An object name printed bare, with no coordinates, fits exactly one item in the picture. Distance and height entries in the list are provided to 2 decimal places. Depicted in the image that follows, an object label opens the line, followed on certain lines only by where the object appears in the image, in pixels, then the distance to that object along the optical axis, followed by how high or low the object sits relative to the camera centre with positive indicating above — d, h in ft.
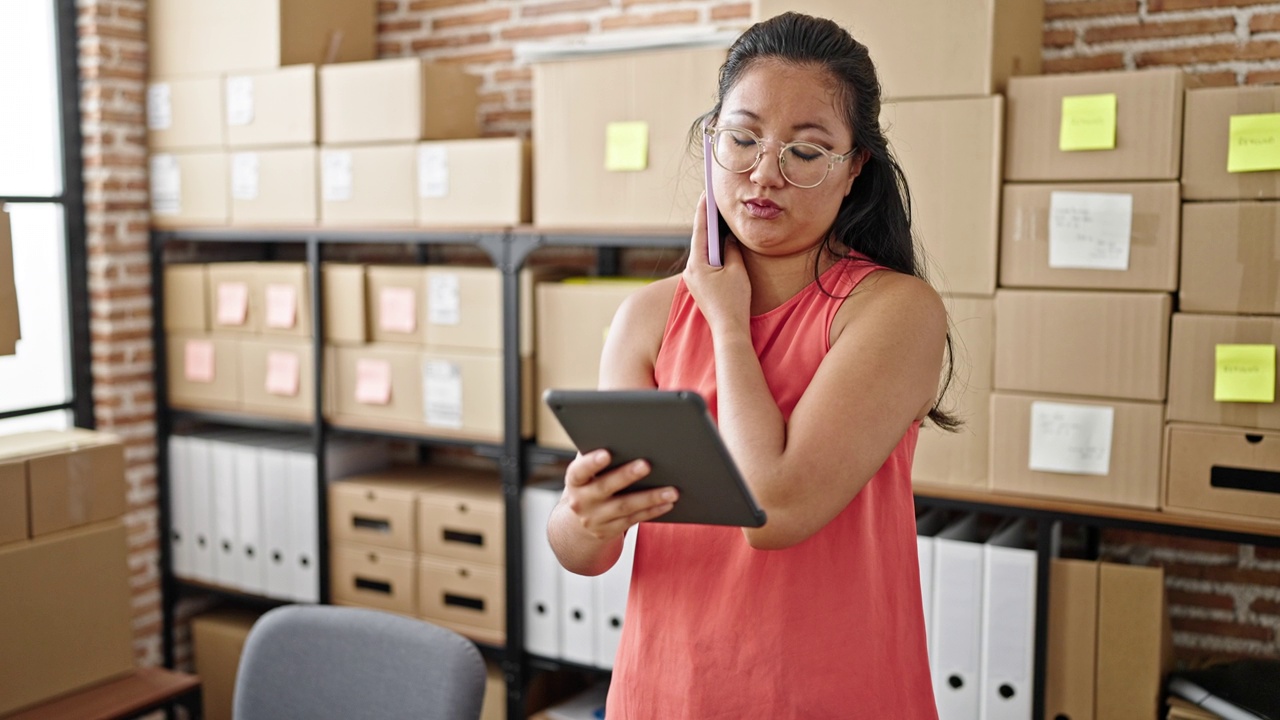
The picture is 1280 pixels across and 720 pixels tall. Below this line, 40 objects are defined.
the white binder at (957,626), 7.23 -2.49
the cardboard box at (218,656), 10.64 -4.02
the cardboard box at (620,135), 8.07 +0.87
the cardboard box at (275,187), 9.77 +0.54
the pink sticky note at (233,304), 10.27 -0.54
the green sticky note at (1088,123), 6.60 +0.78
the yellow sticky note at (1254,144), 6.23 +0.62
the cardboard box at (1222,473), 6.48 -1.32
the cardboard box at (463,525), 9.25 -2.37
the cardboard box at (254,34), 9.89 +1.98
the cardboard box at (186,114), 10.25 +1.26
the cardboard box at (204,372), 10.46 -1.21
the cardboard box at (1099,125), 6.49 +0.77
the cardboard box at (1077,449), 6.74 -1.24
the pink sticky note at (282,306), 9.97 -0.54
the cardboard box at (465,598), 9.30 -3.02
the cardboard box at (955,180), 6.89 +0.45
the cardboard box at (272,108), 9.68 +1.25
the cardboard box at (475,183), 8.84 +0.53
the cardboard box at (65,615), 6.91 -2.41
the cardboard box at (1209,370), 6.40 -0.70
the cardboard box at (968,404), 7.06 -0.99
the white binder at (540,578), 8.95 -2.70
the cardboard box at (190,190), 10.34 +0.54
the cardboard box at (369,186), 9.31 +0.53
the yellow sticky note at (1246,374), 6.36 -0.71
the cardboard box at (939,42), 6.84 +1.33
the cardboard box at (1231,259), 6.32 -0.04
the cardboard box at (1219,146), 6.28 +0.62
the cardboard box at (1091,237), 6.56 +0.09
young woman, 3.43 -0.51
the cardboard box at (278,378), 10.05 -1.22
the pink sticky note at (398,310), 9.39 -0.54
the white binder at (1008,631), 7.09 -2.47
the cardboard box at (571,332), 8.57 -0.67
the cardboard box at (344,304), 9.62 -0.50
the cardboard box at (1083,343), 6.63 -0.57
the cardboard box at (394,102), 9.20 +1.25
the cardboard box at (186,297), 10.55 -0.50
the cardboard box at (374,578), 9.68 -2.96
